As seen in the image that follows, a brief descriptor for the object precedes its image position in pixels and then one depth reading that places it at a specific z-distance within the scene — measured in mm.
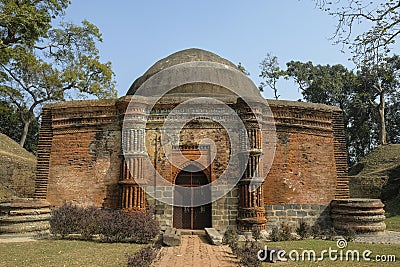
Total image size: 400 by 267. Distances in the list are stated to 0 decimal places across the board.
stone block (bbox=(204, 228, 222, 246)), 7270
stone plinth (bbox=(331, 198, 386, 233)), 8750
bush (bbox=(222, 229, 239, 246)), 7172
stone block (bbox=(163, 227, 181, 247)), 7098
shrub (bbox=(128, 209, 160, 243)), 7383
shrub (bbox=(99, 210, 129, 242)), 7469
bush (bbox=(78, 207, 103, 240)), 7688
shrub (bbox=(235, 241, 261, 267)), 5168
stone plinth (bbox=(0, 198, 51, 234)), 8188
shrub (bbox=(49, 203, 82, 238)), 7809
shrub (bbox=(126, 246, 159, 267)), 5098
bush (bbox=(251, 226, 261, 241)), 7657
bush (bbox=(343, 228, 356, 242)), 8000
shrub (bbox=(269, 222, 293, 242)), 7863
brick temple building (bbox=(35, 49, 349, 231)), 8758
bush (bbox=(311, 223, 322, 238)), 8432
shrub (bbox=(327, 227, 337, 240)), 8141
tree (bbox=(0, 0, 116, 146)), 20734
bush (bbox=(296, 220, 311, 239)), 8450
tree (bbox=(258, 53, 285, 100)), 26312
